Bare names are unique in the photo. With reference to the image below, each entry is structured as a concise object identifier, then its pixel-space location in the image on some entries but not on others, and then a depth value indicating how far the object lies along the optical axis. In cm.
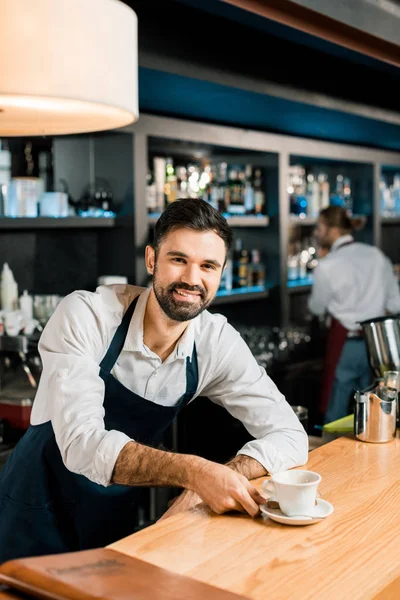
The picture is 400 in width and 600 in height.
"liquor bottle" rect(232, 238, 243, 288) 532
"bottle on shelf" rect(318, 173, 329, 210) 638
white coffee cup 173
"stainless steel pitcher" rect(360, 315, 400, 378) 301
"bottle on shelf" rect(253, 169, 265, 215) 543
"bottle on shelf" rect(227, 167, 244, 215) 522
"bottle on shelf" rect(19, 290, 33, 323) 373
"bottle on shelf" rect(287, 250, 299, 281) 612
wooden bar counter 147
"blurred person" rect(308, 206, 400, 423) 534
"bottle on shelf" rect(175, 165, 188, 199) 481
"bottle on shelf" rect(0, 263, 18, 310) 369
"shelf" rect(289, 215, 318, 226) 568
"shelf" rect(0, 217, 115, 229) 355
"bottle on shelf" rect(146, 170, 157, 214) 441
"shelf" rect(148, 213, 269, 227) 501
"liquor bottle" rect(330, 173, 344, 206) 656
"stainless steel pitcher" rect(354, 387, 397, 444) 245
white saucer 173
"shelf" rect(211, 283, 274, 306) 488
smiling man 205
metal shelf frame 404
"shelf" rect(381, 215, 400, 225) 698
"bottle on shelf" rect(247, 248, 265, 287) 540
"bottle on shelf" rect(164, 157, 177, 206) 464
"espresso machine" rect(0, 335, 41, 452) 345
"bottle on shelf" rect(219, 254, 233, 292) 512
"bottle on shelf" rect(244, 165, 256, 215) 535
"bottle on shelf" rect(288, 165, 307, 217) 599
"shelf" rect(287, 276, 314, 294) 578
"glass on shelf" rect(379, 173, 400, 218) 729
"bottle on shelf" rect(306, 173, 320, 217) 621
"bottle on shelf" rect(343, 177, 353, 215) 666
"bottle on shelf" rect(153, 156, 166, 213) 447
